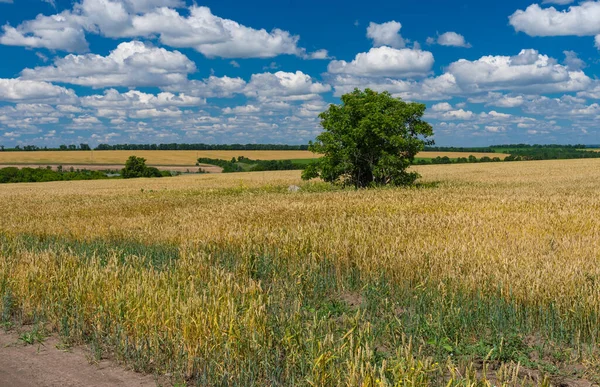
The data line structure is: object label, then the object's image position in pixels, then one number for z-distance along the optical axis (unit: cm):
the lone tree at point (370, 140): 2909
